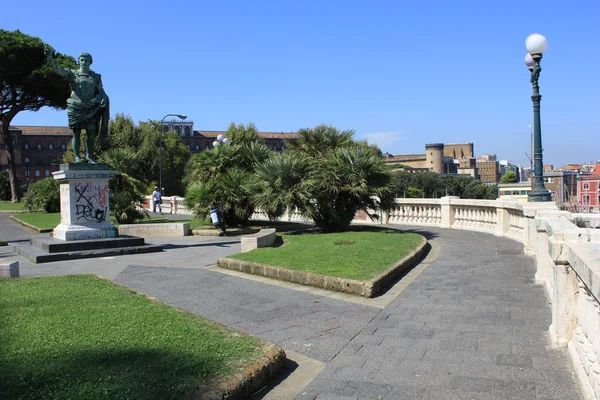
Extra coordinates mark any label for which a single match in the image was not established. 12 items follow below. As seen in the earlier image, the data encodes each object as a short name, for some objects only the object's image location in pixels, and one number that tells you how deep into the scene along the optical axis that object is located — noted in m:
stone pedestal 12.55
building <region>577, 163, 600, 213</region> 65.38
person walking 32.47
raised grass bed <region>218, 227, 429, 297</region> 7.90
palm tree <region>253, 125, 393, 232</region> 14.84
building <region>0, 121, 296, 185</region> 104.96
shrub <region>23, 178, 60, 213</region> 27.95
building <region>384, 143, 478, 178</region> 173.75
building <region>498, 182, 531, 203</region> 80.38
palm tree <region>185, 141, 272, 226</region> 18.31
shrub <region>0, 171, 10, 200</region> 55.53
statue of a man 13.17
